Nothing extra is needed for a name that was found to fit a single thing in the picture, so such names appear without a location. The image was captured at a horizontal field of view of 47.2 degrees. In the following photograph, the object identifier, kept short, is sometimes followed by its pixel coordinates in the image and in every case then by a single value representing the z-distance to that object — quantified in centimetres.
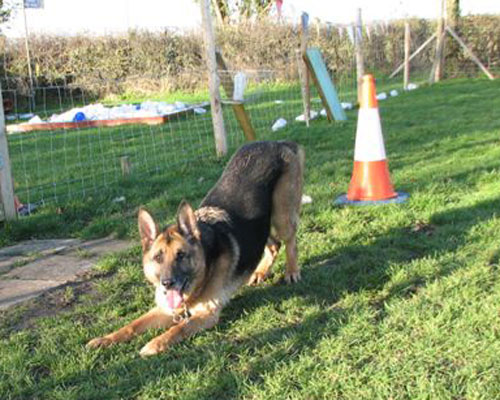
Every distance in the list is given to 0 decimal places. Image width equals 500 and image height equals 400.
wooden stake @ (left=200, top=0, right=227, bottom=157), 835
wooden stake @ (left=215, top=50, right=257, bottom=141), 863
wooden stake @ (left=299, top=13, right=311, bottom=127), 1120
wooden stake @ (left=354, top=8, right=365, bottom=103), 1332
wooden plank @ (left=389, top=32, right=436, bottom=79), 1937
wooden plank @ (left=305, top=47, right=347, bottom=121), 1134
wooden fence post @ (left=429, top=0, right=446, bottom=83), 1970
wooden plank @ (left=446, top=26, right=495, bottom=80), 1988
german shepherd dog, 341
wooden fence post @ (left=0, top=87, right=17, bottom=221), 576
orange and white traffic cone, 575
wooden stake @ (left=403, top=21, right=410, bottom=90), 1786
